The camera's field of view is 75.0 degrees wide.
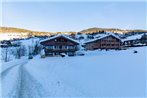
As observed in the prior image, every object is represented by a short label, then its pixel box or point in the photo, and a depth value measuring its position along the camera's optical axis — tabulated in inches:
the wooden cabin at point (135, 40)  1263.5
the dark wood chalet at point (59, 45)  928.3
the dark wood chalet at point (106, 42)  1188.7
